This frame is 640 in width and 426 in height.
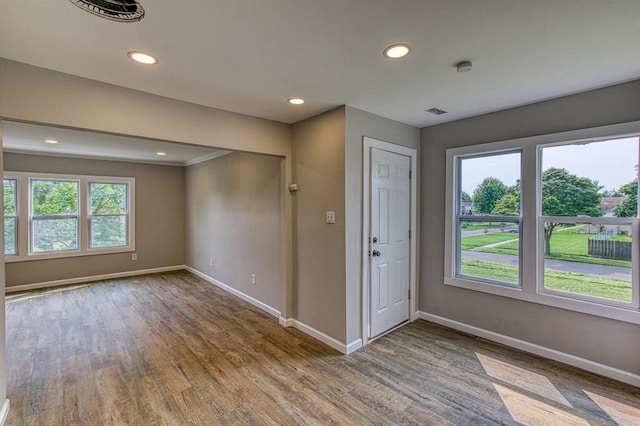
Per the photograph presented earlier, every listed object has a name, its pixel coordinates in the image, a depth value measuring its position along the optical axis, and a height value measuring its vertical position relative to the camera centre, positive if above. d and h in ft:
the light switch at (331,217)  9.91 -0.19
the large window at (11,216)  16.69 -0.22
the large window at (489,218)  10.20 -0.27
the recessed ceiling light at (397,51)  6.01 +3.30
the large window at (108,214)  19.21 -0.14
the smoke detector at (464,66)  6.69 +3.28
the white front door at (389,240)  10.48 -1.06
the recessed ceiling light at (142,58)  6.27 +3.30
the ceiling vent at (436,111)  10.05 +3.40
